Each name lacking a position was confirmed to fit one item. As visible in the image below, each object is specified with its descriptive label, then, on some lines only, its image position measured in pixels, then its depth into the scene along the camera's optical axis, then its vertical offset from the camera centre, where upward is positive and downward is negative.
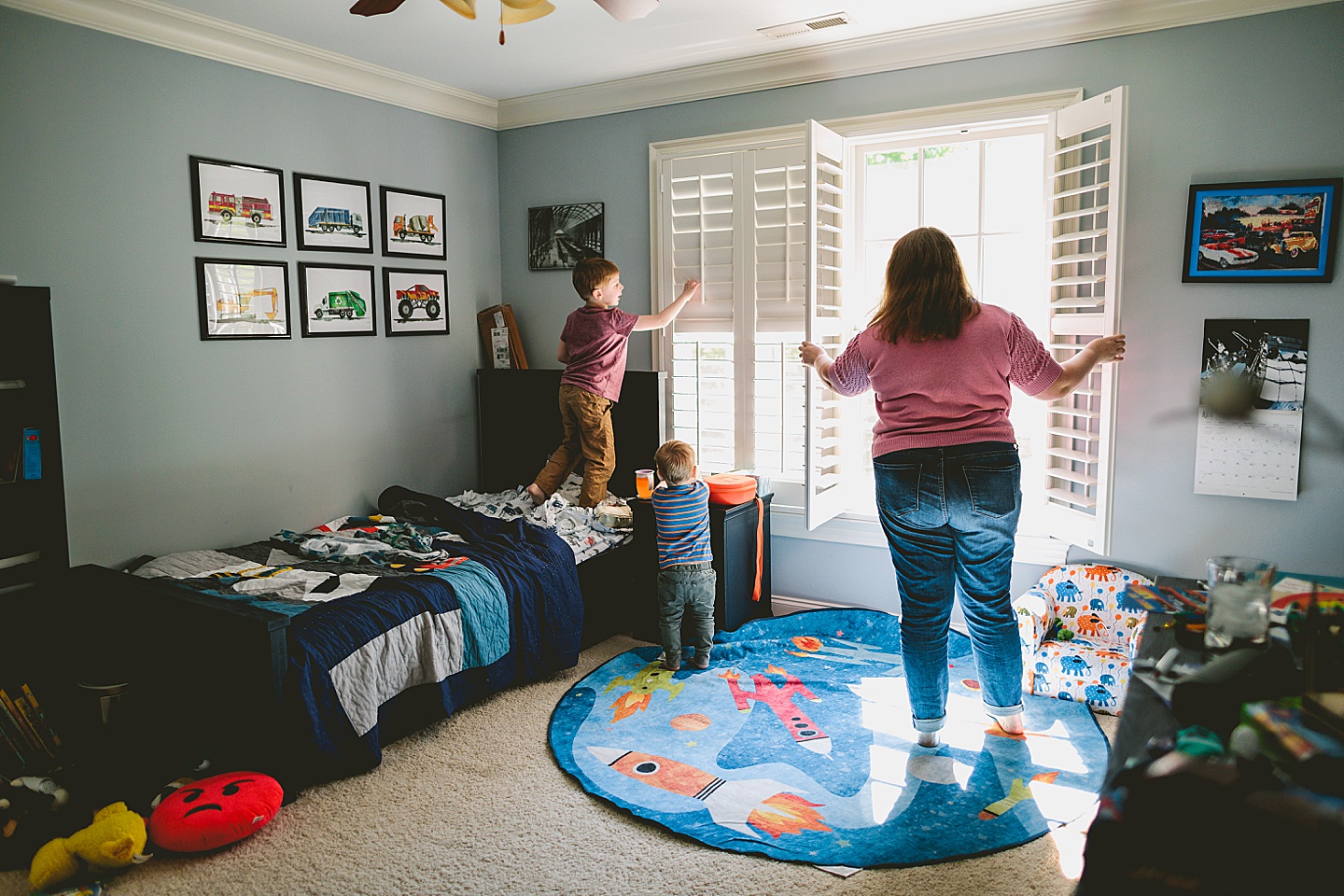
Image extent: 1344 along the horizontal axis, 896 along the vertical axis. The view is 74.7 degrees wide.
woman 2.48 -0.24
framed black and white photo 4.49 +0.64
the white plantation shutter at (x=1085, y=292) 2.90 +0.22
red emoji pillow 2.27 -1.18
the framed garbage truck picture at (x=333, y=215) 3.81 +0.65
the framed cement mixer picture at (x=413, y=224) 4.20 +0.66
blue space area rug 2.34 -1.24
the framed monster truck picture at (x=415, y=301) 4.24 +0.28
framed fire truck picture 3.44 +0.64
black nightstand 3.64 -0.88
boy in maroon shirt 4.02 -0.01
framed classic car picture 2.93 +0.41
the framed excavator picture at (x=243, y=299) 3.49 +0.25
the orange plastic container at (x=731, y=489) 3.68 -0.55
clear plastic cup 1.42 -0.41
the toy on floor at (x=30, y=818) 2.27 -1.20
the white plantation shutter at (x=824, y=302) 3.37 +0.21
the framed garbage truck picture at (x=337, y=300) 3.85 +0.27
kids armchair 3.04 -1.04
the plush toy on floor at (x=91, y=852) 2.14 -1.20
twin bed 2.54 -0.86
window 3.20 +0.40
